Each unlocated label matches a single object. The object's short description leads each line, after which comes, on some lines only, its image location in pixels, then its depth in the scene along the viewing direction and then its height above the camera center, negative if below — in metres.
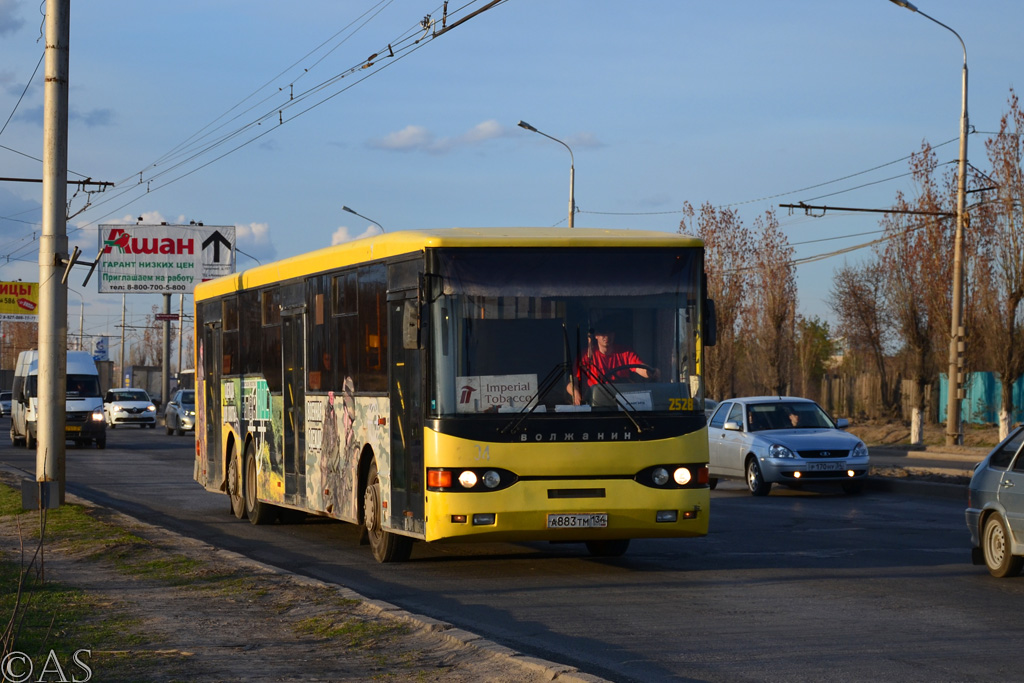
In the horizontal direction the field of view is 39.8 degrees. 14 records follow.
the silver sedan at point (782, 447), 21.41 -0.65
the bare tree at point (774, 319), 59.59 +3.66
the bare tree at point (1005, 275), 39.78 +3.64
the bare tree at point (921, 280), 44.47 +4.04
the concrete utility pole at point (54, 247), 17.00 +1.97
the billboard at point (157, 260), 57.03 +6.02
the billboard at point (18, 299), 88.06 +6.92
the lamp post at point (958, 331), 34.94 +1.82
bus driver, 11.60 +0.37
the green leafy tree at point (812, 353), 69.19 +3.02
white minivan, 40.19 +0.25
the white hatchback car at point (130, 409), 59.75 +0.01
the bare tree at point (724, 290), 61.34 +5.14
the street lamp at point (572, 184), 44.84 +7.09
